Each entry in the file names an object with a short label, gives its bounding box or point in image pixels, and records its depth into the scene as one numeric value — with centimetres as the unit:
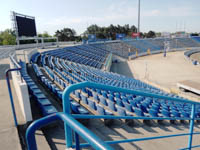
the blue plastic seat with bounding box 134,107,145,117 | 665
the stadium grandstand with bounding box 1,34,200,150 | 119
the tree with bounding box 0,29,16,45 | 5226
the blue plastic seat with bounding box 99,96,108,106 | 726
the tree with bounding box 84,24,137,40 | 7725
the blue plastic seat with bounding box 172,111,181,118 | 799
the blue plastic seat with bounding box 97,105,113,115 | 569
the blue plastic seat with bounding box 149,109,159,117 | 721
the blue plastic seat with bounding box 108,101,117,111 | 673
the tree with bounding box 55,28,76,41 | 6788
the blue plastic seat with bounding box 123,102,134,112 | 721
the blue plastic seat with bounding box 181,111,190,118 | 820
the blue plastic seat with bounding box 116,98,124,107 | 763
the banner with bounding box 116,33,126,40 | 5206
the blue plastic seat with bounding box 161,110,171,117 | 763
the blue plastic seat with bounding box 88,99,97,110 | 635
